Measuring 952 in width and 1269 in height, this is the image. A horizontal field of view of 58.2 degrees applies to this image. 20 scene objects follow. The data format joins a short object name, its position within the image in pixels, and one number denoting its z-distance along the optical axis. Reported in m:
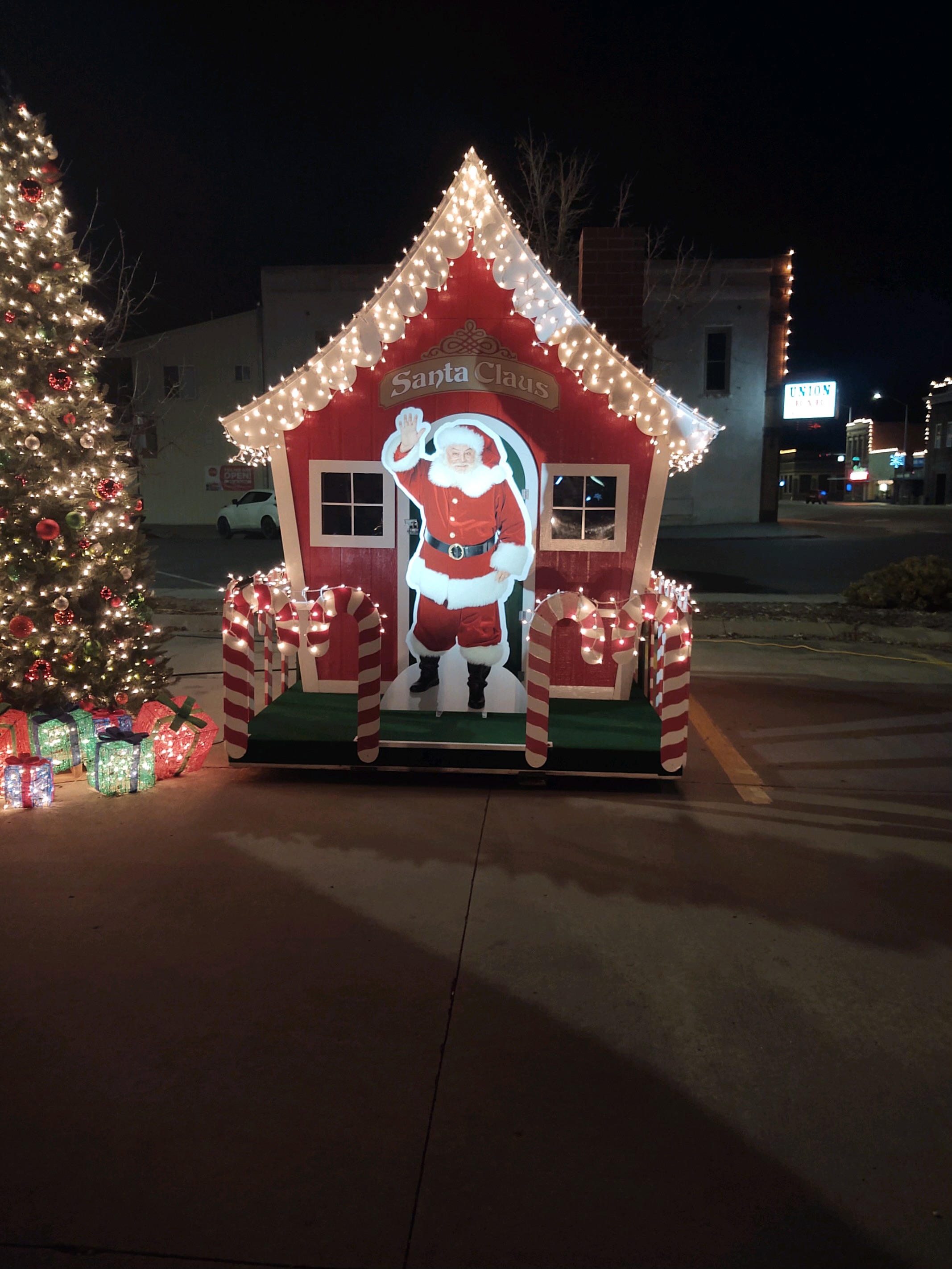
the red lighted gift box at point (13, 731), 6.05
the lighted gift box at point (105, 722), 6.09
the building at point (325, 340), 30.19
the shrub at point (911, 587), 12.68
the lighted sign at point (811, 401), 47.59
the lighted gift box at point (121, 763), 5.79
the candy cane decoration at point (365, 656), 6.03
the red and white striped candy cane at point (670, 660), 5.86
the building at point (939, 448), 64.50
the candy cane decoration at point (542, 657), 5.93
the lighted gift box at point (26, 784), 5.57
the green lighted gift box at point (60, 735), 6.20
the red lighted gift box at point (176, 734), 6.13
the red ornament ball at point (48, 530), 6.25
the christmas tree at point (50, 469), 6.18
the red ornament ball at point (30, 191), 6.14
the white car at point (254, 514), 26.59
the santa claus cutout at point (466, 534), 7.05
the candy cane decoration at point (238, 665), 6.12
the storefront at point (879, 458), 87.00
